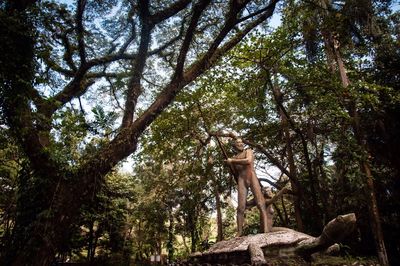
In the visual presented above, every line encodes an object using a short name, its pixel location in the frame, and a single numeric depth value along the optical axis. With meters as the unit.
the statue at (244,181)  5.77
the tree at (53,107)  5.18
